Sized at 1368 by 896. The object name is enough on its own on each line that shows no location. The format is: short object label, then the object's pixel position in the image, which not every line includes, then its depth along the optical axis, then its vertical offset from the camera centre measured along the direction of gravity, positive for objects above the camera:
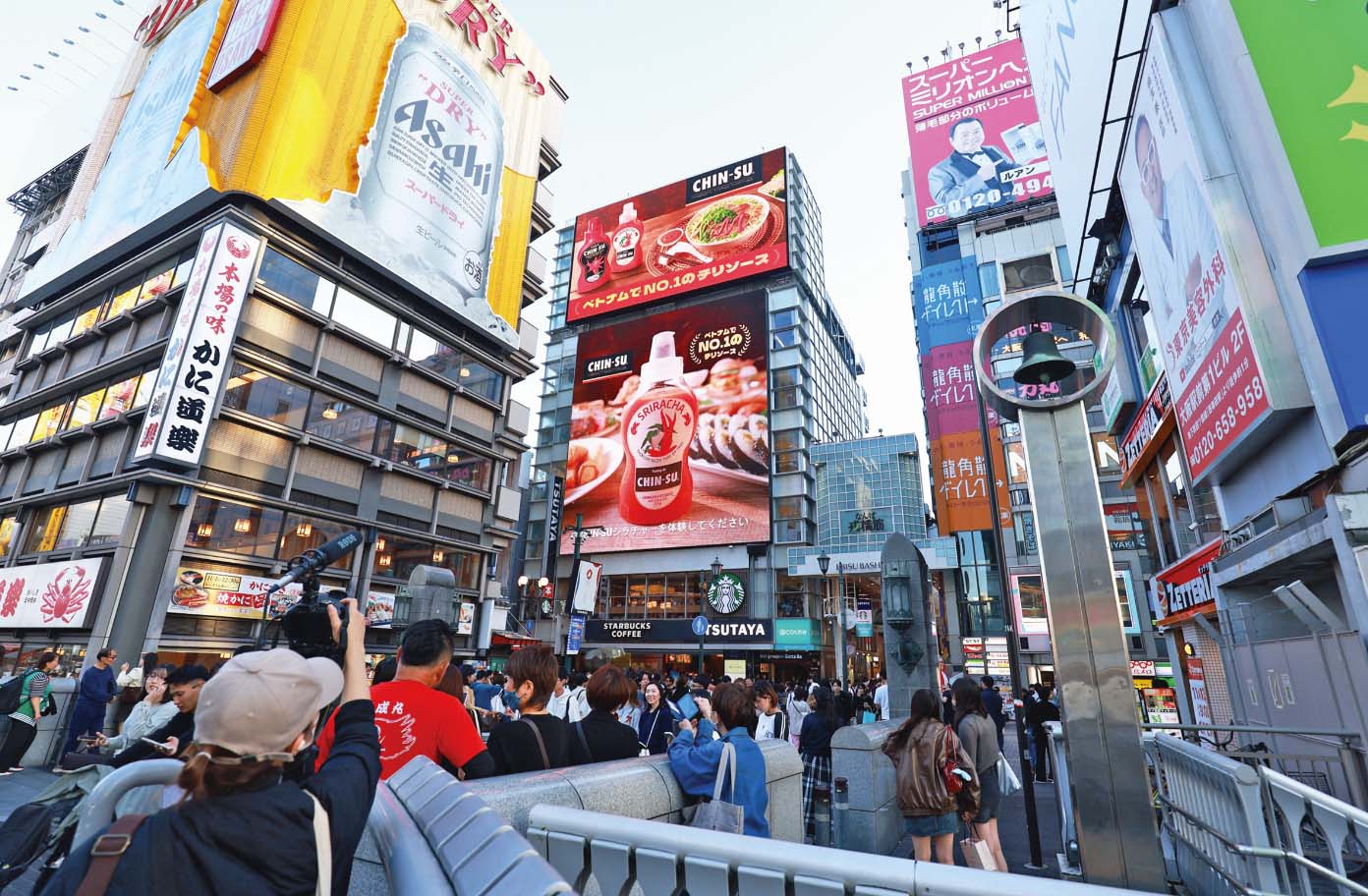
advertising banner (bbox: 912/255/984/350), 43.06 +23.68
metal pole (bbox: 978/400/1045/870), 7.40 -0.36
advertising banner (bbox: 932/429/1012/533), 37.28 +9.84
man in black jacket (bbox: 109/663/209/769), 3.42 -0.50
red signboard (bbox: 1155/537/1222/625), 14.11 +1.80
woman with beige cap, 1.46 -0.42
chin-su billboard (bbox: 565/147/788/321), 49.88 +32.91
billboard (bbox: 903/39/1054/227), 46.34 +37.74
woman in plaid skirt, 8.70 -1.29
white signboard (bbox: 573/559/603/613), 17.70 +1.80
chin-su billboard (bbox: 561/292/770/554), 43.47 +15.04
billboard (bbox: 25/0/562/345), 26.39 +22.42
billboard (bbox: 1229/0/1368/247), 8.56 +7.79
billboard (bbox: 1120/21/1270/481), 10.05 +6.71
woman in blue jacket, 4.36 -0.78
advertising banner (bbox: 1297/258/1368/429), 8.04 +4.29
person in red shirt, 3.71 -0.42
